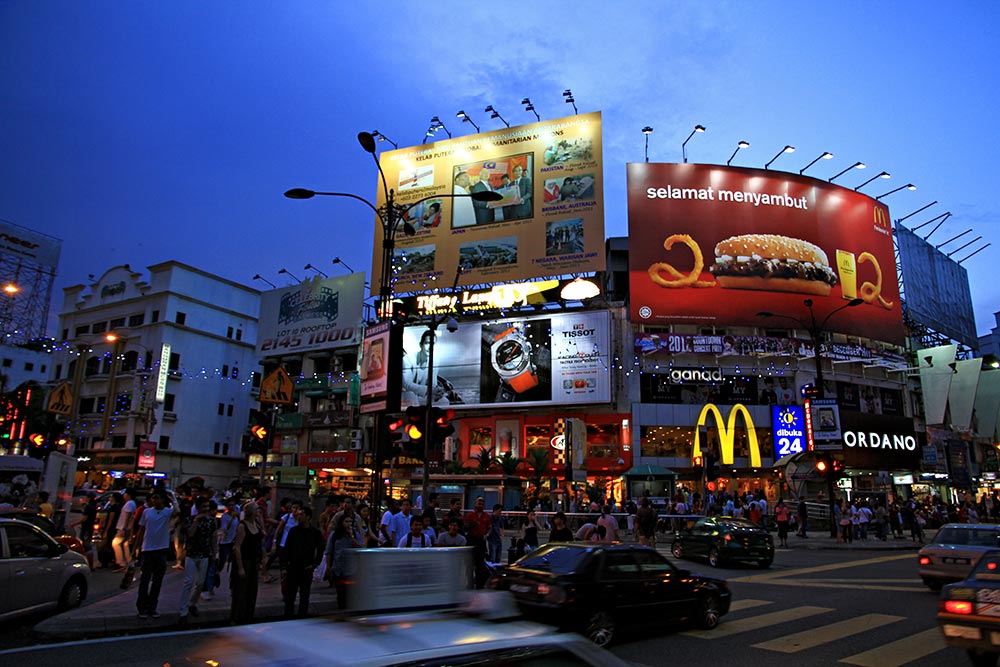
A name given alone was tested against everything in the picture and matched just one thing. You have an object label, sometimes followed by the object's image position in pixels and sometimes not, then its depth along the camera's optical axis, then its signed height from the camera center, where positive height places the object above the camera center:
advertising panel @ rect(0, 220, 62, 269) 57.06 +19.67
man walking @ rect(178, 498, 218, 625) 9.73 -1.08
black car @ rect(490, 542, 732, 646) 8.58 -1.36
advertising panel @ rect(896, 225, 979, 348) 57.75 +18.34
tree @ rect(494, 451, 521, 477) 44.12 +1.37
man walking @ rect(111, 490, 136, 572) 15.33 -1.30
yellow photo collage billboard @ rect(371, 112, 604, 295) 45.34 +19.17
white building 52.81 +8.87
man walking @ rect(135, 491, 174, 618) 9.85 -1.05
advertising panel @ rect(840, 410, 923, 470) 45.09 +3.39
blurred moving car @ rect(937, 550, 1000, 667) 7.18 -1.30
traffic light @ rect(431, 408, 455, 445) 13.22 +1.13
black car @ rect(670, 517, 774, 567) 18.53 -1.43
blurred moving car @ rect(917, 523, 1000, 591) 12.59 -1.07
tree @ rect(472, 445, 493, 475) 44.75 +1.51
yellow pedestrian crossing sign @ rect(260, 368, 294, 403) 19.19 +2.60
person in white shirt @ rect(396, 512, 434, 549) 11.90 -0.92
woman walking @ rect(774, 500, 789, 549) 26.19 -1.17
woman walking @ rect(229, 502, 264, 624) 9.79 -1.27
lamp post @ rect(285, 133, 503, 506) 12.93 +5.28
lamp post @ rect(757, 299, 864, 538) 27.92 +4.46
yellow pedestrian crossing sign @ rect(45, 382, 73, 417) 29.17 +3.28
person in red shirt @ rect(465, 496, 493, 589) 11.61 -0.94
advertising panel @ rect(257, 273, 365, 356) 55.22 +13.71
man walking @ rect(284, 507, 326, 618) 10.28 -1.11
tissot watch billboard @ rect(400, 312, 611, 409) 45.00 +8.37
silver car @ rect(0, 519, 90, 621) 9.20 -1.37
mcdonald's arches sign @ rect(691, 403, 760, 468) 40.00 +3.24
